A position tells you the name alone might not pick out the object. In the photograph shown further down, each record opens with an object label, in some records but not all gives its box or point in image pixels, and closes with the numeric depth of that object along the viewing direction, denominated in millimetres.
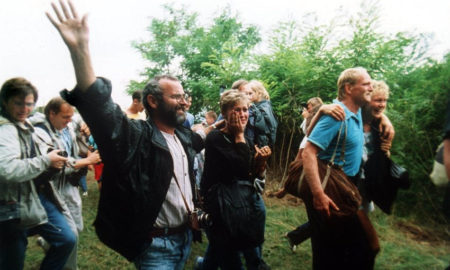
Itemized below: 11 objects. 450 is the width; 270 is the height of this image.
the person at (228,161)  2820
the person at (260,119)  3844
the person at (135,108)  5465
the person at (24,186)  2582
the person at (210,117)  7414
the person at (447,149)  1798
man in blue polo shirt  2561
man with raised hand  1480
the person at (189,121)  5071
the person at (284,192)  3392
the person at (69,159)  3307
